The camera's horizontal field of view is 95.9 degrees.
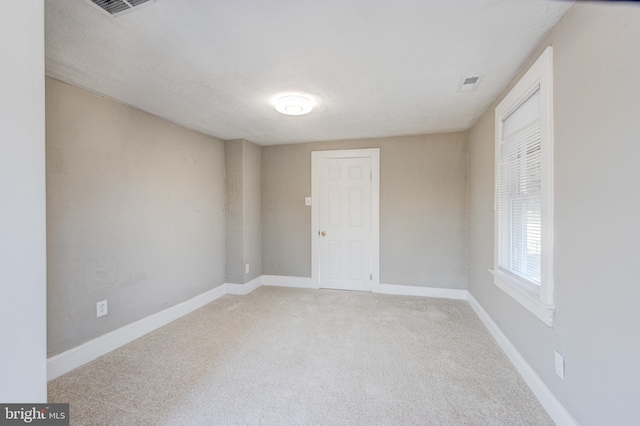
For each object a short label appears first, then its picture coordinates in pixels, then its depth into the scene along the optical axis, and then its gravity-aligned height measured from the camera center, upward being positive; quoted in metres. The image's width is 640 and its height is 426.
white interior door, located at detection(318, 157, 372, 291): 4.18 -0.21
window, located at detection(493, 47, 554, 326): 1.74 +0.13
